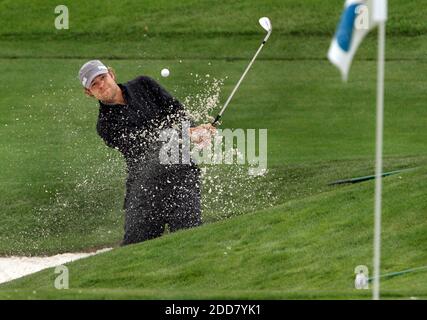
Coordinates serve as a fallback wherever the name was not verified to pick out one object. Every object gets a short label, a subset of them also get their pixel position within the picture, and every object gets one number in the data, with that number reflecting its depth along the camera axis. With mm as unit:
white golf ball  22547
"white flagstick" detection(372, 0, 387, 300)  11930
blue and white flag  12258
